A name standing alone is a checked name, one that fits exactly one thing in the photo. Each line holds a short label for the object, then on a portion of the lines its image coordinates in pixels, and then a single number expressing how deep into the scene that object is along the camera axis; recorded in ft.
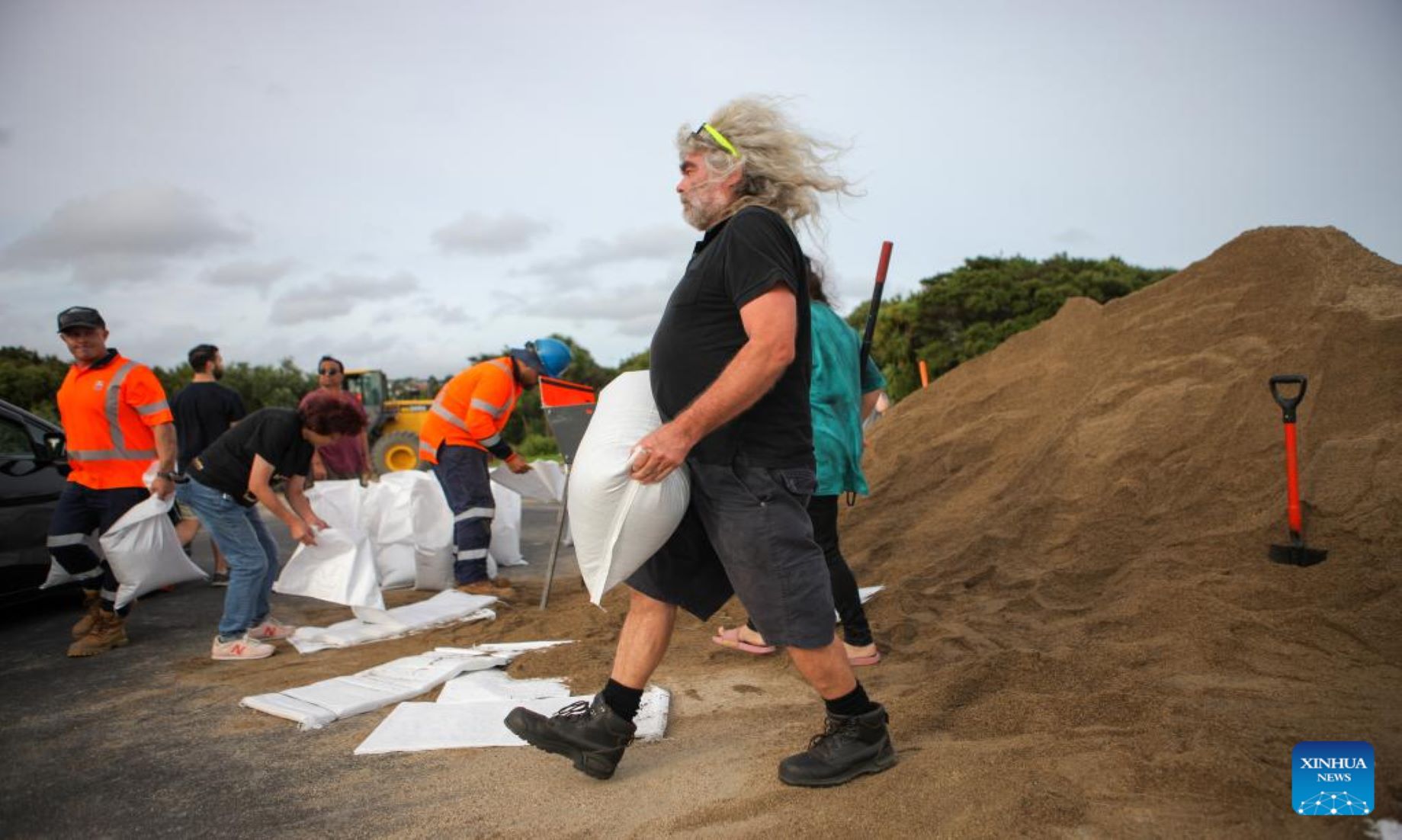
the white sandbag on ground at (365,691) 11.57
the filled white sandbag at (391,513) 20.42
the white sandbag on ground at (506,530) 23.40
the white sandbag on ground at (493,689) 11.95
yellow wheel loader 47.75
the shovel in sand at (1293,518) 13.41
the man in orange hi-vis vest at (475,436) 19.27
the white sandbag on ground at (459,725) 10.26
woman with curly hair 15.10
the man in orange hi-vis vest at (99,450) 15.99
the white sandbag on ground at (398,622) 15.55
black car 17.08
